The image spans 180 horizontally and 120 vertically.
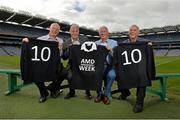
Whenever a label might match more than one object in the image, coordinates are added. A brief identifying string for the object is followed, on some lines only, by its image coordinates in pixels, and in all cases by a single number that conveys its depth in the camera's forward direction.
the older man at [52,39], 2.57
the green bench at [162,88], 2.62
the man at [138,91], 2.20
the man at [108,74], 2.48
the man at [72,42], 2.64
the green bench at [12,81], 2.80
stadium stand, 25.67
